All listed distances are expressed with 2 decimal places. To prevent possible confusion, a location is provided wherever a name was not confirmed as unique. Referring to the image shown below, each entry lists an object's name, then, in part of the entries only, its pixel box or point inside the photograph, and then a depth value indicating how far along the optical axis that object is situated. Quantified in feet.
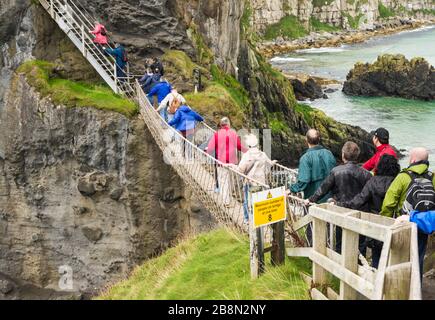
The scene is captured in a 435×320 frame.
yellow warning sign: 21.68
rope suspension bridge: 15.43
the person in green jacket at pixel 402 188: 19.33
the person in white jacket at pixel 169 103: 40.27
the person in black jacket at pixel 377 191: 20.79
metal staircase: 52.53
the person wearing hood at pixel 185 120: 38.73
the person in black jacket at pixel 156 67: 51.01
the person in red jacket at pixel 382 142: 24.43
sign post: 21.74
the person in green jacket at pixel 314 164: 24.23
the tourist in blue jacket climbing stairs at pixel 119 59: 53.28
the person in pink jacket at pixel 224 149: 31.07
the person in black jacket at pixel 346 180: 22.22
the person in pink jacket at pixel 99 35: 52.75
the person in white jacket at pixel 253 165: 27.23
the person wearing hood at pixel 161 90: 46.24
